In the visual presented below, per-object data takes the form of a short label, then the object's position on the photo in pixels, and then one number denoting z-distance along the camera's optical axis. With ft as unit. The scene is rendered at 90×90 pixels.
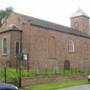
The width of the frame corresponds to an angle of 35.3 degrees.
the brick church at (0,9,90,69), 69.35
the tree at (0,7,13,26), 119.78
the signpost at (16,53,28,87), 46.32
